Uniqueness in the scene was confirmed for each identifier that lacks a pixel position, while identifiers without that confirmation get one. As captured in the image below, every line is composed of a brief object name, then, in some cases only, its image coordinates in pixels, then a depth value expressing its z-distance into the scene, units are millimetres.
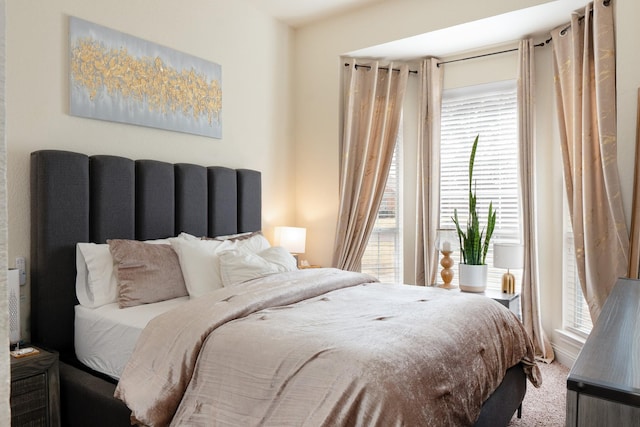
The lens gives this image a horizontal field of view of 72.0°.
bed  1968
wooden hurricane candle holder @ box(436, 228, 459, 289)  3619
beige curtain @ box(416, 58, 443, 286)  4035
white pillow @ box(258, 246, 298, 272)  2934
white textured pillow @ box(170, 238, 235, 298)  2590
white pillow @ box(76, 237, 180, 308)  2426
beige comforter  1437
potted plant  3521
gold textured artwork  2678
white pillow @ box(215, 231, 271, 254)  3151
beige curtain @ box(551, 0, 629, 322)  2928
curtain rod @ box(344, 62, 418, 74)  4229
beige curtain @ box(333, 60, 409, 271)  4156
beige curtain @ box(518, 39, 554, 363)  3533
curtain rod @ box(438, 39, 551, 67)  3602
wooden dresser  823
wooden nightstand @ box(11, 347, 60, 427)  1913
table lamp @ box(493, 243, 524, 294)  3373
